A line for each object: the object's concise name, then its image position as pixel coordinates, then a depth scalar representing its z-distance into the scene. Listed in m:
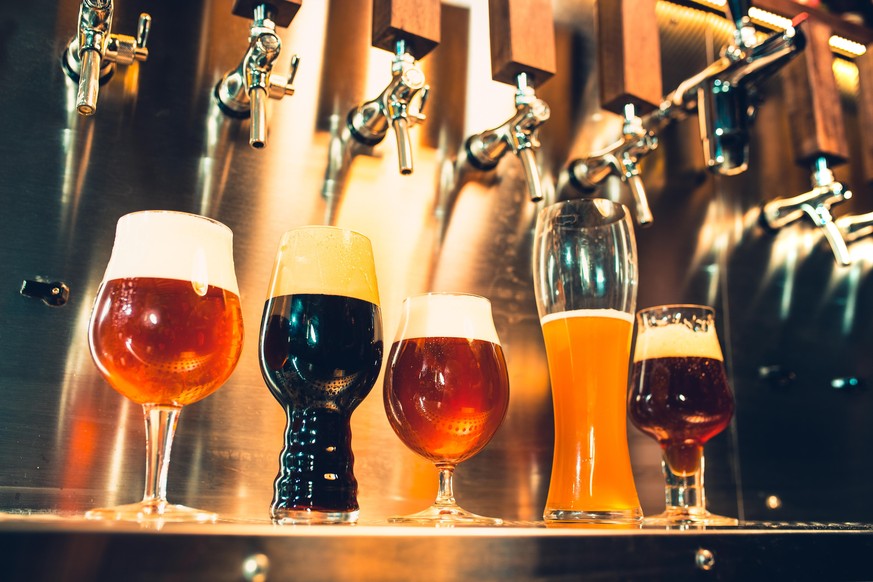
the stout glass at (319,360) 0.85
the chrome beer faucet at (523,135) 1.22
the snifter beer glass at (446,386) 0.88
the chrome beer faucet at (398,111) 1.14
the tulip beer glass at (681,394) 1.10
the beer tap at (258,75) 1.07
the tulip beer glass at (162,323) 0.78
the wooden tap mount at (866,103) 1.71
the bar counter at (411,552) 0.49
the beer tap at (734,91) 1.39
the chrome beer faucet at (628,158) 1.35
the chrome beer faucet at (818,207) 1.49
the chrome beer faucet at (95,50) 0.96
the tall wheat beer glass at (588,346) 0.98
